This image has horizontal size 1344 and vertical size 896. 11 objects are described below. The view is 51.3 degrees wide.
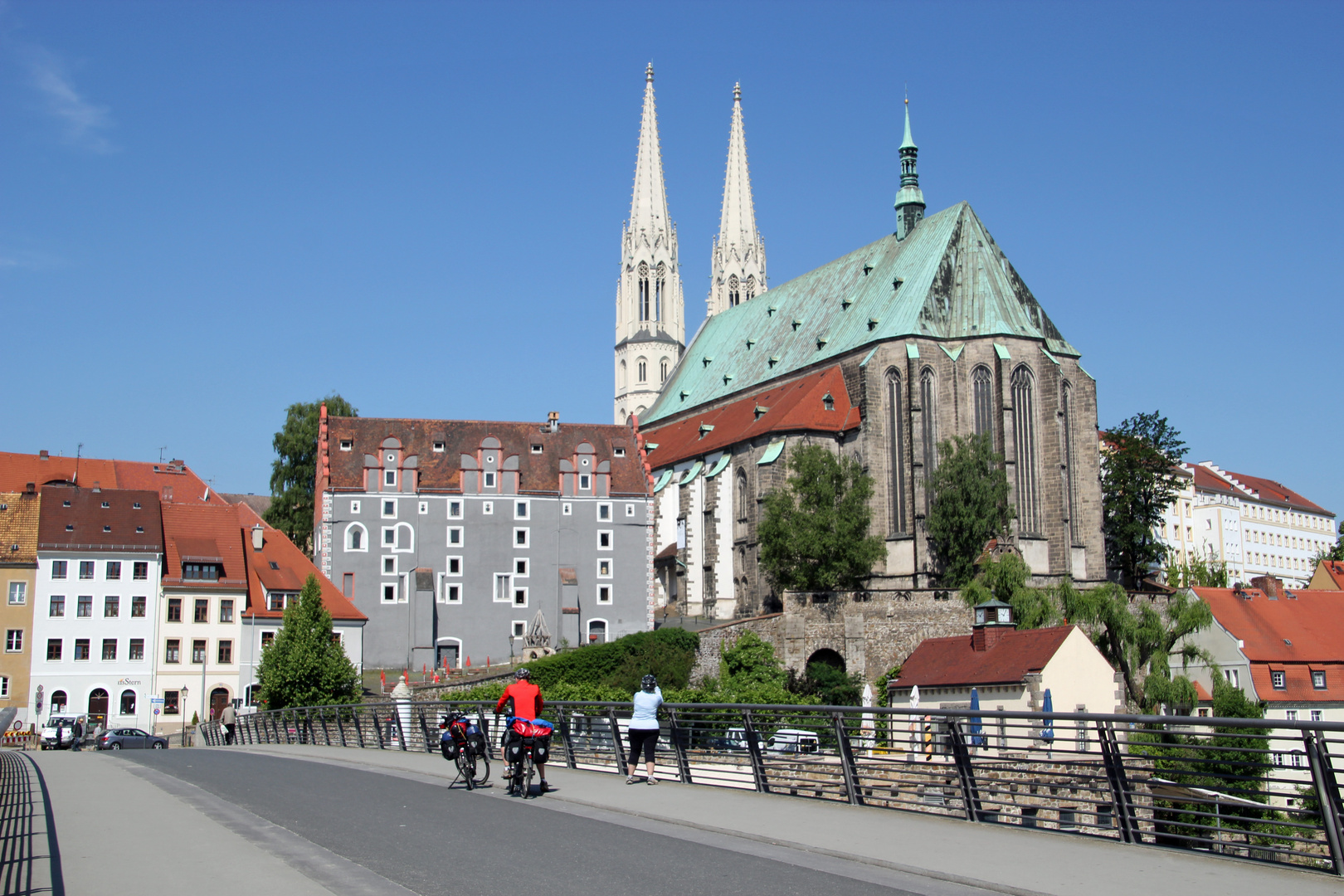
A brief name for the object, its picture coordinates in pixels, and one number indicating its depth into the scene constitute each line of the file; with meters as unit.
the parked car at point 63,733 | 45.53
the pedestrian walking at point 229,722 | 41.31
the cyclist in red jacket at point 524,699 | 16.77
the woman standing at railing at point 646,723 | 17.88
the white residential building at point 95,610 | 57.78
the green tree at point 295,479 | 80.00
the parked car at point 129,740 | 44.97
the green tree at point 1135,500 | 76.62
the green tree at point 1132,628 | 55.66
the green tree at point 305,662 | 49.47
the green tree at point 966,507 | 66.69
